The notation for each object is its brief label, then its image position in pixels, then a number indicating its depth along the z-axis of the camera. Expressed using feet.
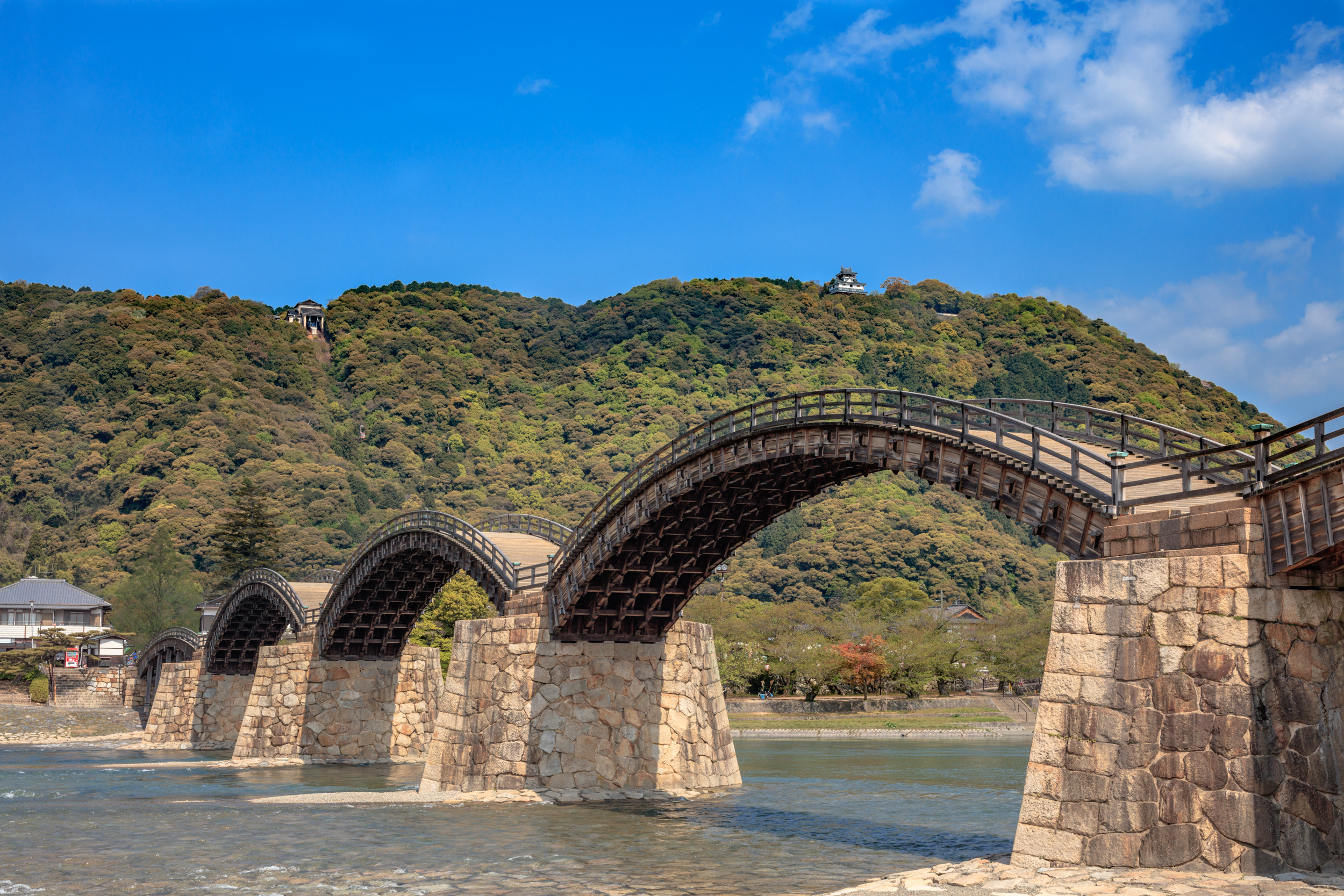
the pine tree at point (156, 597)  303.48
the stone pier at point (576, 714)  104.63
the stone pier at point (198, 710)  205.16
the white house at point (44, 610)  307.99
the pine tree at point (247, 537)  303.48
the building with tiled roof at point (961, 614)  287.69
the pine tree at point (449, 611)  229.25
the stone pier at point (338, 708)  159.12
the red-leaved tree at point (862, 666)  238.27
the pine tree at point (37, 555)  352.69
